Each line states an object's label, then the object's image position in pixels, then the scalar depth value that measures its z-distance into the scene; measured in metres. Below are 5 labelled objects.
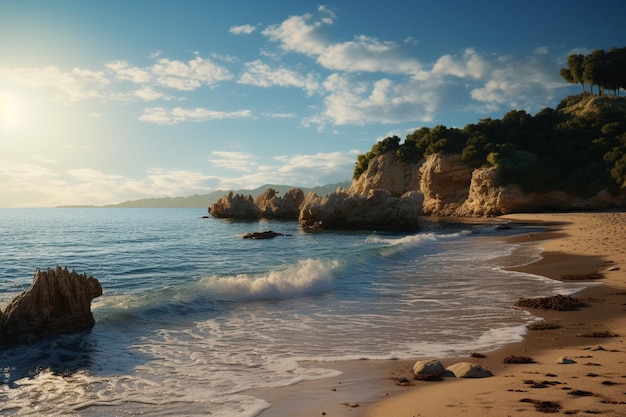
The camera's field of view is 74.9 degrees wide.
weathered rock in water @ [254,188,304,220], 80.12
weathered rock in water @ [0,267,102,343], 9.12
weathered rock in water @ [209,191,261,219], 83.31
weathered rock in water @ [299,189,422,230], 48.88
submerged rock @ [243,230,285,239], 41.25
